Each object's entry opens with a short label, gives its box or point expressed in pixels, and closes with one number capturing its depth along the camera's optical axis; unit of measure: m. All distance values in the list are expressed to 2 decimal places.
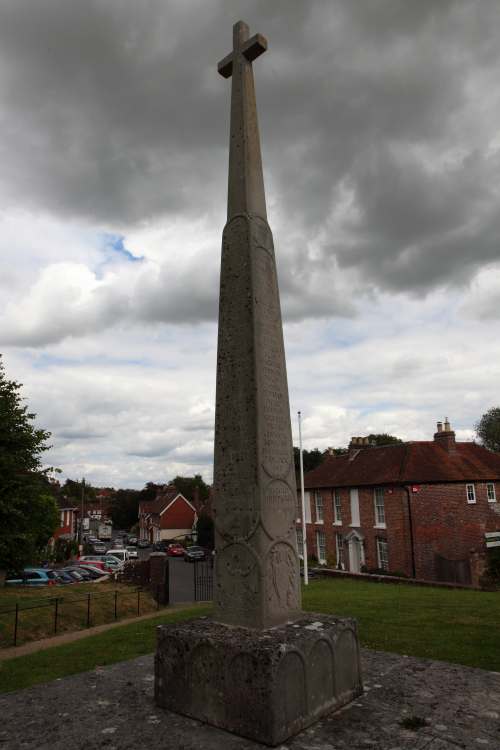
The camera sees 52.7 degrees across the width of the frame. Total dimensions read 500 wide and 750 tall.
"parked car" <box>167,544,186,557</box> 48.19
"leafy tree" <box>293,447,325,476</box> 70.32
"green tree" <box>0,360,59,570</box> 15.86
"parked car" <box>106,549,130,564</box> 42.22
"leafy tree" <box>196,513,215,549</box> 53.59
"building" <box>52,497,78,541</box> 57.30
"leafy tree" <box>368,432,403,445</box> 67.00
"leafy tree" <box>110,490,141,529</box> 102.56
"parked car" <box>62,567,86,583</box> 29.85
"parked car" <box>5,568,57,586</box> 27.26
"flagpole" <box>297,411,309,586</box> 18.93
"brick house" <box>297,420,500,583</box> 25.45
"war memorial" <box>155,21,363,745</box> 4.12
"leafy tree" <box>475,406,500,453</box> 63.99
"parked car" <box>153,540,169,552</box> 56.64
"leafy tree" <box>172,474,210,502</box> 89.25
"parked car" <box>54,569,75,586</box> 29.39
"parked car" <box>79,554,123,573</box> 35.91
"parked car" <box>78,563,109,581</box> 31.67
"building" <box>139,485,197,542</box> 67.88
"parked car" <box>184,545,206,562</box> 42.72
